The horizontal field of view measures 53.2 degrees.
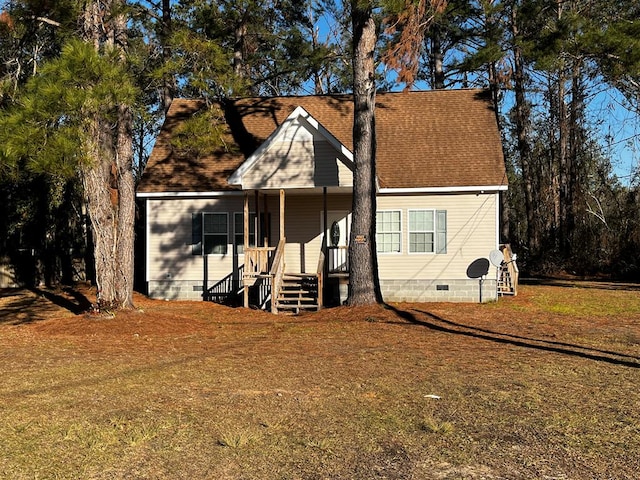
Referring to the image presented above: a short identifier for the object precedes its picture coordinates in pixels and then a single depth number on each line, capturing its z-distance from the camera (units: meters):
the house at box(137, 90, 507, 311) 16.03
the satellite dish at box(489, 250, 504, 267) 16.23
